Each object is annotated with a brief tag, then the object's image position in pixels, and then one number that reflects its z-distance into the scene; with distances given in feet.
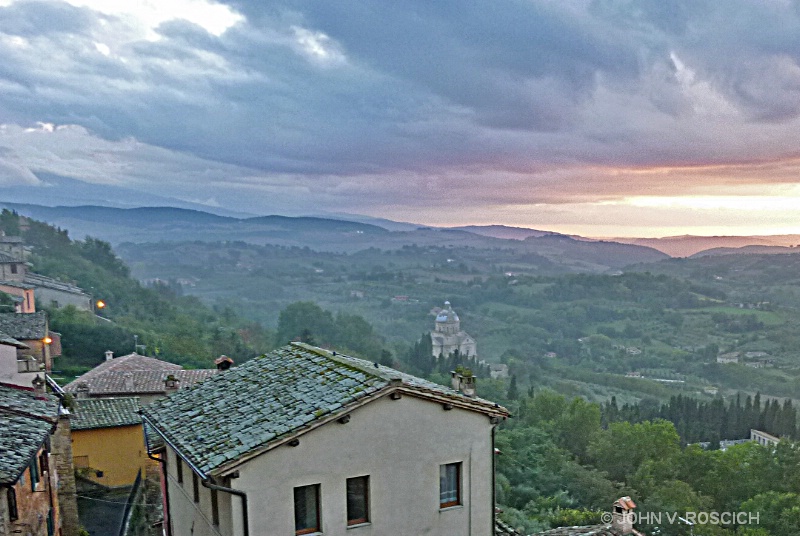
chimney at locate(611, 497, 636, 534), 43.75
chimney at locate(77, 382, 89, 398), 108.78
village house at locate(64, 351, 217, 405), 112.98
